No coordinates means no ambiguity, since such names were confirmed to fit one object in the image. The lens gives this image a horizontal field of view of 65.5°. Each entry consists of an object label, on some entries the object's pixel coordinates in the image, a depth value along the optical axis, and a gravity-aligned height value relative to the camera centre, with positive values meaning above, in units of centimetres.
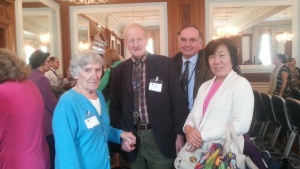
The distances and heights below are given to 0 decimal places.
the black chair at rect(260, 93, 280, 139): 353 -60
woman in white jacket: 124 -20
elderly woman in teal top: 113 -26
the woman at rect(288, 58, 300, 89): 472 -13
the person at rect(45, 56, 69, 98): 360 -19
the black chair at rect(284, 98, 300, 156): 276 -62
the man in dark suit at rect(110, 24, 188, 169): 154 -25
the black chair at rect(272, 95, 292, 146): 310 -62
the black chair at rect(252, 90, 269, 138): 391 -76
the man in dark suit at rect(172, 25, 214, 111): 176 +7
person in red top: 121 -25
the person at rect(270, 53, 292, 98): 470 -26
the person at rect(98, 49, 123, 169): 260 -6
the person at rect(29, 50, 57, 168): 225 -15
